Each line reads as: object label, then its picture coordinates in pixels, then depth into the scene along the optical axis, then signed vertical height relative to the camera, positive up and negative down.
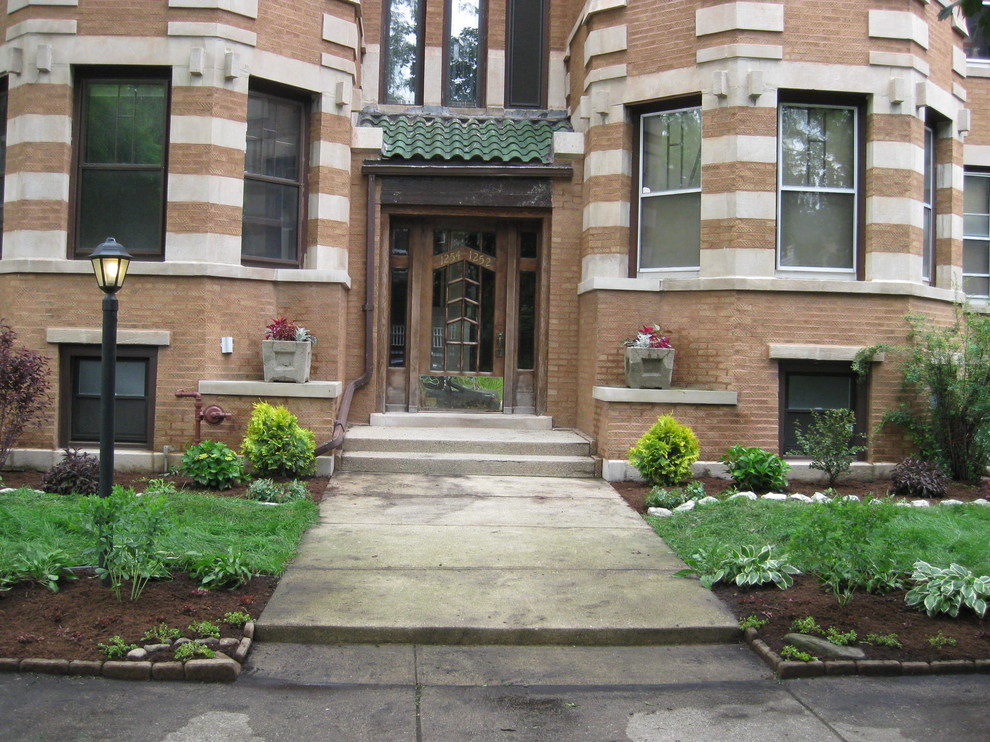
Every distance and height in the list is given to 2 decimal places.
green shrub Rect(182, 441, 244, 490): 8.56 -0.83
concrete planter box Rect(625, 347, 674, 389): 9.69 +0.27
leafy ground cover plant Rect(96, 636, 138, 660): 4.63 -1.43
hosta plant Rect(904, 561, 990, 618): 5.38 -1.20
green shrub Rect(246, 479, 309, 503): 8.16 -1.03
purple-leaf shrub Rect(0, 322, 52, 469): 8.46 -0.09
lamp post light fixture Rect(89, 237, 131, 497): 5.67 +0.30
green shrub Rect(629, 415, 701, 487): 9.04 -0.64
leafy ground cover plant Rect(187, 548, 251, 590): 5.65 -1.24
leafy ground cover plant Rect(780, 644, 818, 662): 4.86 -1.45
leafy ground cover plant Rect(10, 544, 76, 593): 5.53 -1.22
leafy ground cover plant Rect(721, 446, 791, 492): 8.94 -0.79
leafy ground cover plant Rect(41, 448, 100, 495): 8.13 -0.93
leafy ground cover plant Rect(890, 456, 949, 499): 8.86 -0.84
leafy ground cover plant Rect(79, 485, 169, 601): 5.22 -0.93
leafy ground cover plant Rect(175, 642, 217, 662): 4.63 -1.44
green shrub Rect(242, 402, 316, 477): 8.92 -0.61
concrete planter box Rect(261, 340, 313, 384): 9.55 +0.24
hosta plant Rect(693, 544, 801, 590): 5.91 -1.21
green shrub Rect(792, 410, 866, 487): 9.02 -0.51
